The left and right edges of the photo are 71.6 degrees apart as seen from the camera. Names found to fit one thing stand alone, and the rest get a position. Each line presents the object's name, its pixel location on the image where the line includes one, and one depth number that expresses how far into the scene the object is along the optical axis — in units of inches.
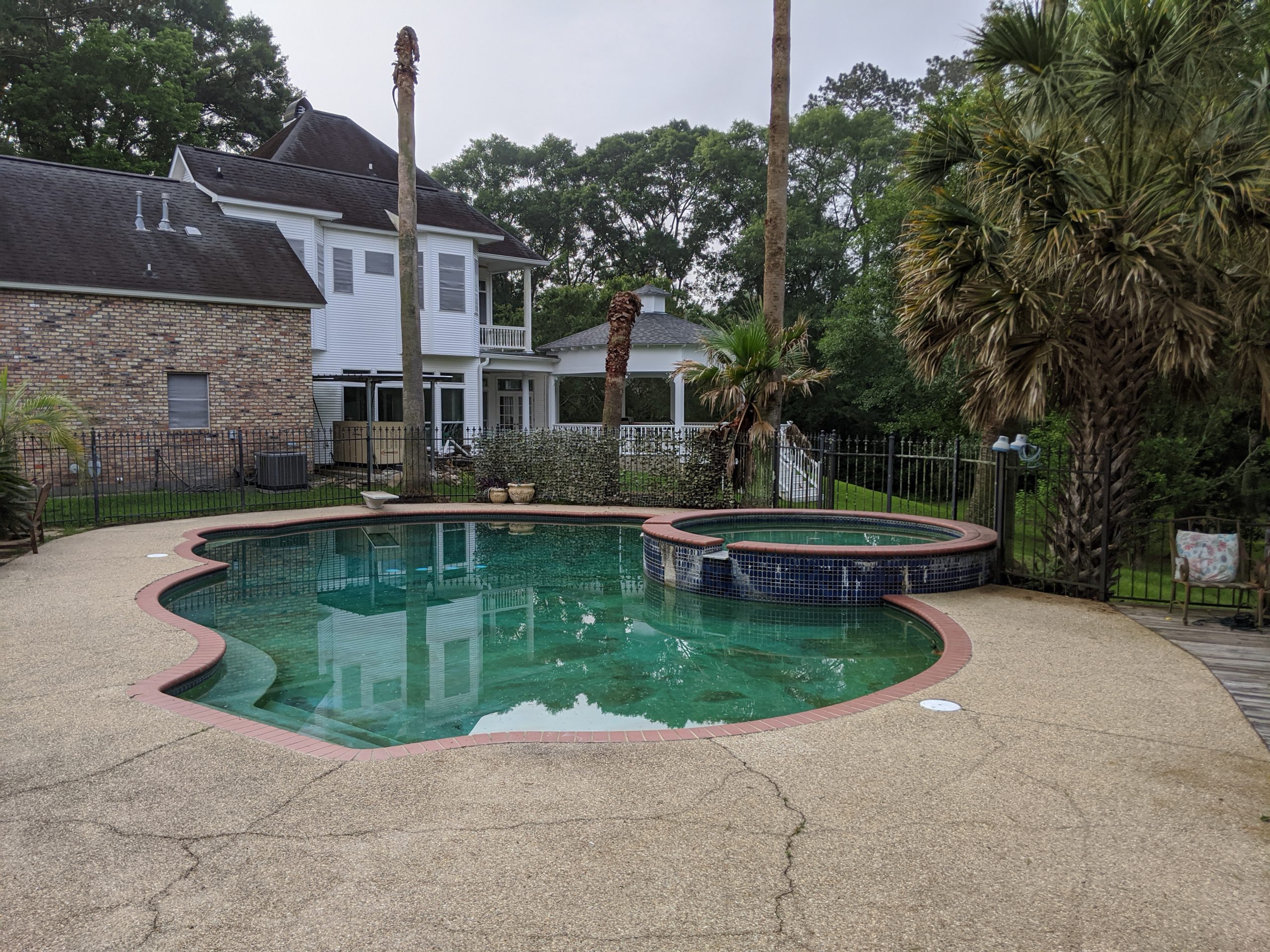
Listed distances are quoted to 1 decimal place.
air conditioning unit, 762.8
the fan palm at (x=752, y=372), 631.8
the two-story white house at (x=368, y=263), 913.5
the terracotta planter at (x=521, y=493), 711.7
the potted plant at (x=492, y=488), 710.5
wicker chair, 307.9
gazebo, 1077.1
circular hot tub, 384.8
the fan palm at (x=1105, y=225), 326.6
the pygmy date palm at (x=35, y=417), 485.7
